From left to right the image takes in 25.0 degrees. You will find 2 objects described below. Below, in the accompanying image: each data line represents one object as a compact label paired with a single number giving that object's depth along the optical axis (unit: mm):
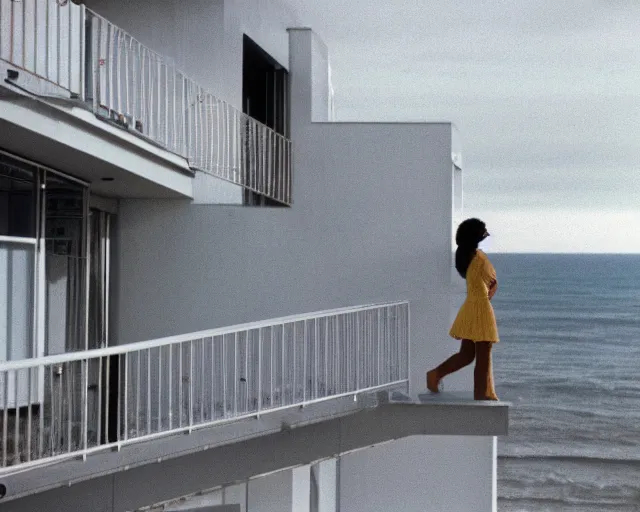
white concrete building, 15320
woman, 14047
